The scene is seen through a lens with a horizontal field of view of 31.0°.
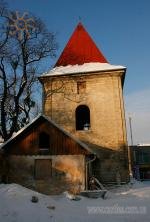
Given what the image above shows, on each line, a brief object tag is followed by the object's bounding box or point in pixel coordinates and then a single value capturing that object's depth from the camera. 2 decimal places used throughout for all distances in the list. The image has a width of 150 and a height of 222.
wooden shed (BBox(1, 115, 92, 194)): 14.15
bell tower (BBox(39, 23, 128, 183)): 18.13
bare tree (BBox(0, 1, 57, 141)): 18.66
